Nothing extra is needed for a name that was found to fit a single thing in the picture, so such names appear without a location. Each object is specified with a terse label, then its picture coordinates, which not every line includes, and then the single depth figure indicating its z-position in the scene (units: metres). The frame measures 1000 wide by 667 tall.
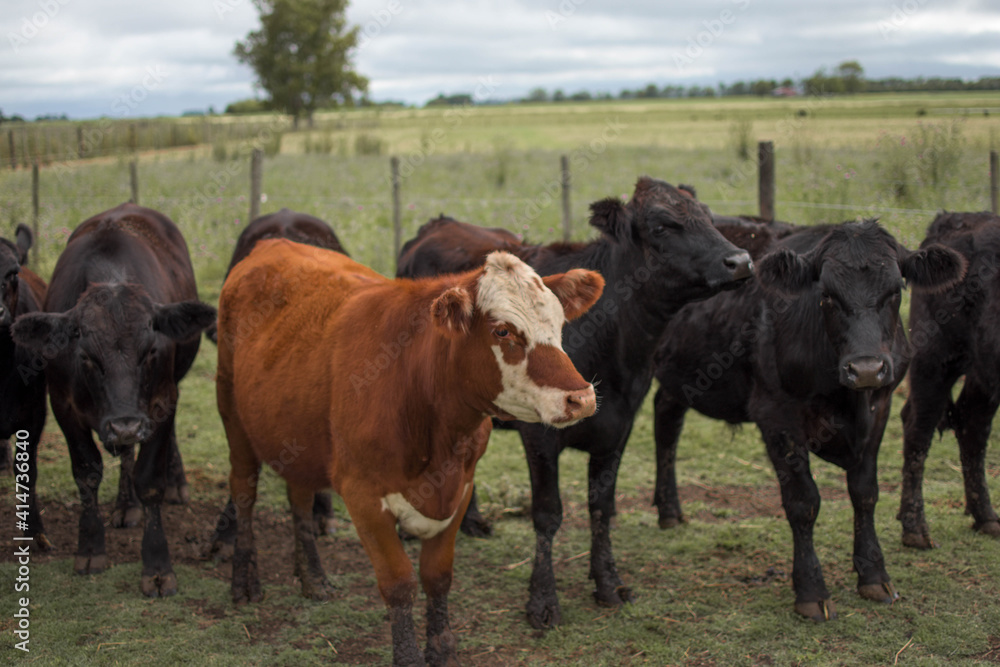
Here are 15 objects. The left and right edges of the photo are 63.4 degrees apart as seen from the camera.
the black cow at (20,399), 5.25
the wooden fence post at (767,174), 9.01
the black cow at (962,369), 5.13
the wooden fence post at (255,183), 13.05
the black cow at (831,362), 4.20
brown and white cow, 3.23
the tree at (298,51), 45.81
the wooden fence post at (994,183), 8.70
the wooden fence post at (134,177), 14.01
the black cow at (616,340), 4.42
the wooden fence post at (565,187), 11.77
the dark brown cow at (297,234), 5.88
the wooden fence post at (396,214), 12.86
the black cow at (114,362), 4.55
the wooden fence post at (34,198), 14.25
